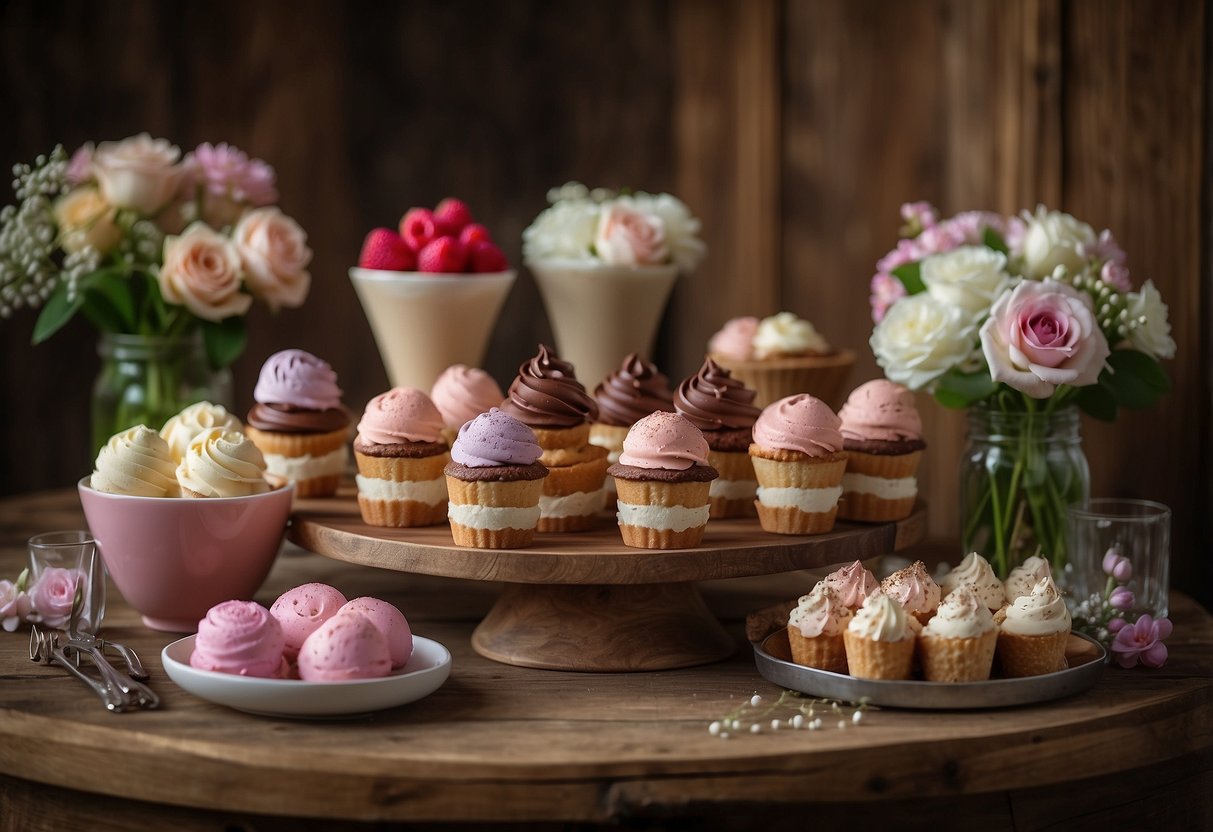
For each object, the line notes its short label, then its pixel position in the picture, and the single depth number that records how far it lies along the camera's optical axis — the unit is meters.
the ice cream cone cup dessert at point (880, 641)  1.51
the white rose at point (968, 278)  1.96
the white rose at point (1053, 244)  2.03
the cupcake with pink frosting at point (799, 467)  1.75
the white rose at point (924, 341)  1.93
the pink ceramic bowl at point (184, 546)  1.79
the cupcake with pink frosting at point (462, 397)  1.92
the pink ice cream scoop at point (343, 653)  1.50
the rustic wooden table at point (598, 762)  1.39
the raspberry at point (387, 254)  2.20
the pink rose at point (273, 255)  2.39
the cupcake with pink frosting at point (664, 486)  1.67
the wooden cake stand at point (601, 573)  1.64
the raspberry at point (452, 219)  2.27
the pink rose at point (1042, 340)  1.80
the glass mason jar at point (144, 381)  2.43
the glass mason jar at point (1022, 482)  2.01
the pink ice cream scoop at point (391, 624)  1.57
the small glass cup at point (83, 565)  1.82
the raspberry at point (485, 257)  2.23
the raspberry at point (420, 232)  2.25
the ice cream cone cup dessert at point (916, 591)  1.61
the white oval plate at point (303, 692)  1.48
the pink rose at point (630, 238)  2.32
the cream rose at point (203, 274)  2.32
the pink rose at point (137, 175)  2.42
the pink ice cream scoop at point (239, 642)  1.52
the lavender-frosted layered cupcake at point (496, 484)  1.67
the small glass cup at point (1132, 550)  1.89
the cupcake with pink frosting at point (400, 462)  1.81
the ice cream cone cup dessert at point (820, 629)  1.57
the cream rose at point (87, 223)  2.40
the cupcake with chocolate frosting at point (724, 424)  1.85
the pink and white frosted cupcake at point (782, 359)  2.37
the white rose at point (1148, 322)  1.93
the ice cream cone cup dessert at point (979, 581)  1.67
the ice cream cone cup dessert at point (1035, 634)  1.56
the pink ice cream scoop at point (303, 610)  1.62
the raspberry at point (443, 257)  2.19
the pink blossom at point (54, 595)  1.84
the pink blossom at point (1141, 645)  1.71
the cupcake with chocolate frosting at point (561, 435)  1.79
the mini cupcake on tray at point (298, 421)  1.98
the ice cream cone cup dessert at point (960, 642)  1.52
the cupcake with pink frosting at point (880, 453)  1.83
